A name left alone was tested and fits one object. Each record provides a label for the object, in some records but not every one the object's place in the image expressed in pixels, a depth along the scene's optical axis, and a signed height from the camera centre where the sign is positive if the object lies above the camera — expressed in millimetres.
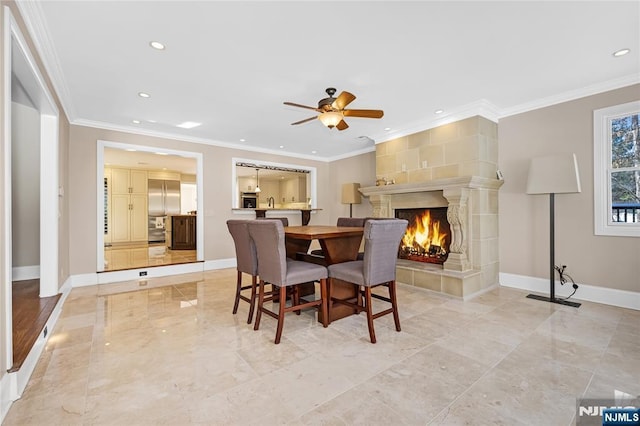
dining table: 2729 -408
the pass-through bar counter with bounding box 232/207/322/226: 6957 -29
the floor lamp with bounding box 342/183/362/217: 6191 +386
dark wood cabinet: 7922 -522
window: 3225 +473
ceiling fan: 2971 +1023
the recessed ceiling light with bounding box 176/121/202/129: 4539 +1395
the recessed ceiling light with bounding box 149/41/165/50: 2471 +1426
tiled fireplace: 3834 +194
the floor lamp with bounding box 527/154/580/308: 3312 +363
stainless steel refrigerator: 9023 +237
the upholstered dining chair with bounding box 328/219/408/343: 2457 -472
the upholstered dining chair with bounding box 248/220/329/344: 2441 -508
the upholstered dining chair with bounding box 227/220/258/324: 2834 -383
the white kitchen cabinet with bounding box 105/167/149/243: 8516 +225
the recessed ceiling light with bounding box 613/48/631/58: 2658 +1459
